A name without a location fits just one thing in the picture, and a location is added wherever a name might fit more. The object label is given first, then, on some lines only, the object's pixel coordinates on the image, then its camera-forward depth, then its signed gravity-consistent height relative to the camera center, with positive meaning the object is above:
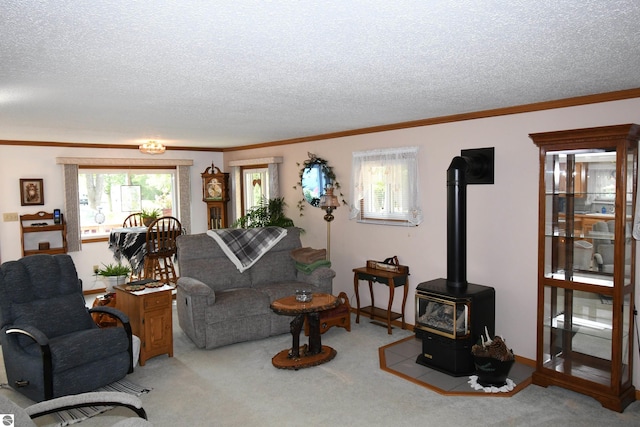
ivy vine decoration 6.24 +0.27
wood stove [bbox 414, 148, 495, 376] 4.04 -1.00
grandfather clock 8.24 +0.01
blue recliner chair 3.50 -1.08
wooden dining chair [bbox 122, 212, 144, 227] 7.77 -0.39
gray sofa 4.77 -1.04
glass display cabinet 3.42 -0.55
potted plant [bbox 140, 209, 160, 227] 7.48 -0.31
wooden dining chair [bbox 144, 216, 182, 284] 6.52 -0.70
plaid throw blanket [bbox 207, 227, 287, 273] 5.52 -0.55
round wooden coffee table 4.25 -1.30
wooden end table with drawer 4.37 -1.12
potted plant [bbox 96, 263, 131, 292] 5.12 -0.85
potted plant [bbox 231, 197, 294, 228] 7.04 -0.29
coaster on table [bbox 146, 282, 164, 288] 4.63 -0.86
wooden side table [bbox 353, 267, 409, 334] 5.17 -1.00
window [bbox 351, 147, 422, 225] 5.20 +0.07
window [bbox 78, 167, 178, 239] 7.57 +0.03
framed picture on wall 6.78 +0.09
